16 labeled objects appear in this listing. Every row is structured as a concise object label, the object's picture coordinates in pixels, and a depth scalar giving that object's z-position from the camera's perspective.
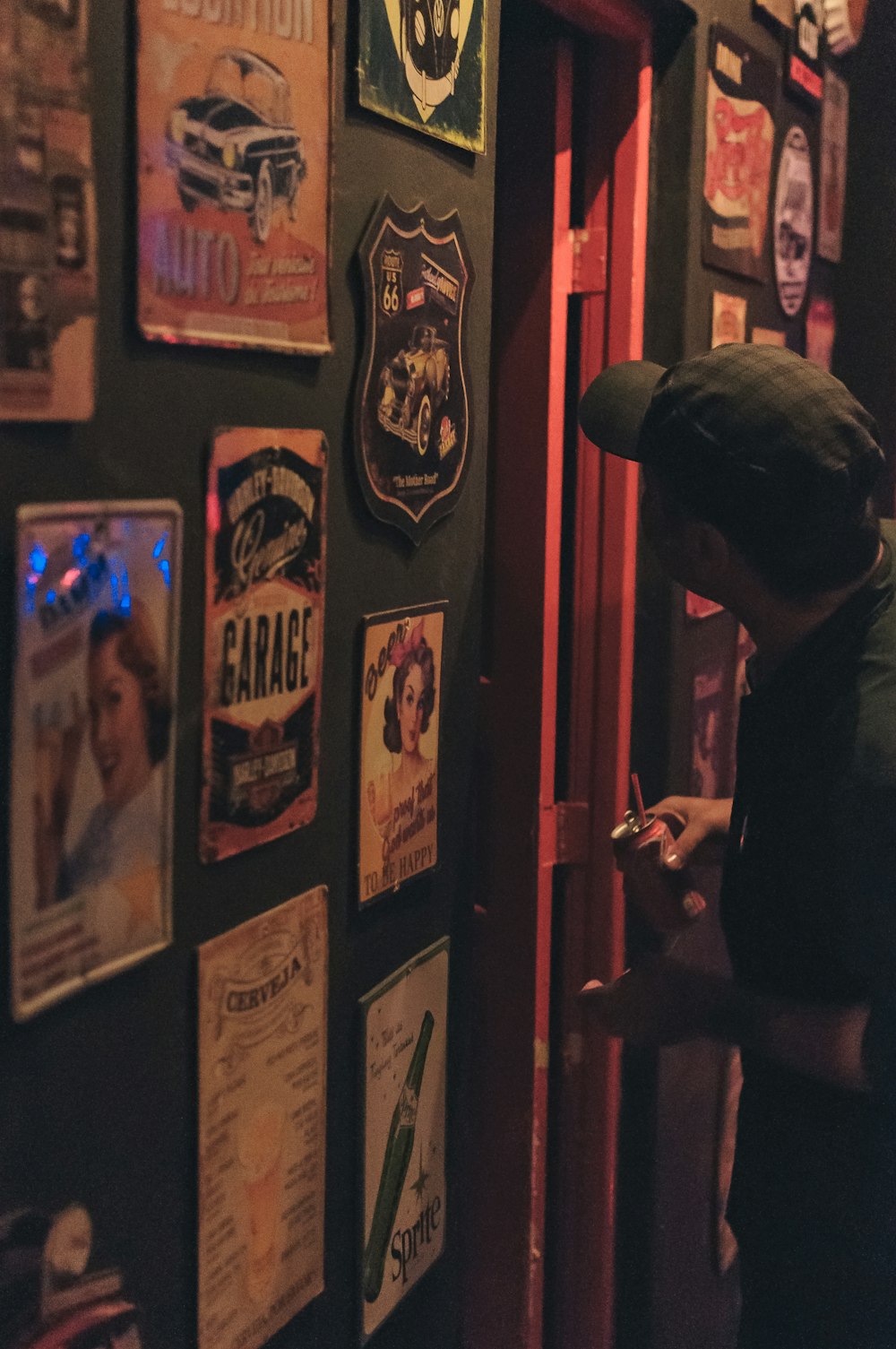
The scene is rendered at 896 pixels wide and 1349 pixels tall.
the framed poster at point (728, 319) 2.46
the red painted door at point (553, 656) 2.16
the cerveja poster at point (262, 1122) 1.29
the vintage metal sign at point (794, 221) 2.81
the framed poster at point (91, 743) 1.01
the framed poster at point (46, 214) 0.93
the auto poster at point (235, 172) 1.08
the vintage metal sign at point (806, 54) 2.79
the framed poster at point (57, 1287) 1.05
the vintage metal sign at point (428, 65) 1.40
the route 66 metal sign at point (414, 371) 1.45
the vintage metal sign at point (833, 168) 3.10
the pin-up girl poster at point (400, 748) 1.54
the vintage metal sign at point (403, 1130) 1.62
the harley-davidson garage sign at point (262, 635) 1.22
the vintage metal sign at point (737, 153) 2.38
